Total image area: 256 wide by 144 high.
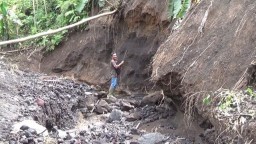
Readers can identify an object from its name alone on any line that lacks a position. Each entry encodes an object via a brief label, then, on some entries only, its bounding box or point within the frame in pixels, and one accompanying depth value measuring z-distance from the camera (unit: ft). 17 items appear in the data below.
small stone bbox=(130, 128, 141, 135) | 25.71
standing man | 34.73
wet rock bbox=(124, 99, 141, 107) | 32.19
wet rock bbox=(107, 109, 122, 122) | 29.00
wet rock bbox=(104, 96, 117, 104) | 33.25
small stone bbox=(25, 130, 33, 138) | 19.99
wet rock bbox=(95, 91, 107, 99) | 34.85
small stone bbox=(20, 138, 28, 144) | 19.28
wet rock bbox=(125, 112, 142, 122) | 28.99
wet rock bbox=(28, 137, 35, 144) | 19.44
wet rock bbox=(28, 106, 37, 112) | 23.77
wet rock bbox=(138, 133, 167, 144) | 23.10
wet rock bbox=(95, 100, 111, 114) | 31.22
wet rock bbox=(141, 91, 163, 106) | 30.07
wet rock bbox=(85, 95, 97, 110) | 31.96
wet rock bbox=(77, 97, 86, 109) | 31.55
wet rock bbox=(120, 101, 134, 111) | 31.63
